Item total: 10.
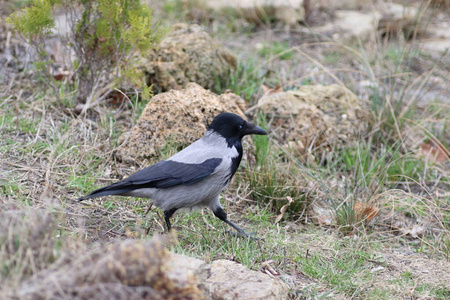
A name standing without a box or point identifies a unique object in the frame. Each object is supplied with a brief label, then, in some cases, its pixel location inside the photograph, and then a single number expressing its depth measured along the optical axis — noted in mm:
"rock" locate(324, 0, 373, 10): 18928
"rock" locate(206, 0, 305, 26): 16547
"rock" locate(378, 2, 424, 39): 16984
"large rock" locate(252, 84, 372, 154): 11156
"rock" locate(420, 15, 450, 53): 16800
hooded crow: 7574
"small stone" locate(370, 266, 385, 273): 7511
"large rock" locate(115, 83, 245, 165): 9328
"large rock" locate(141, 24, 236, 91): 11078
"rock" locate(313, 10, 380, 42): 16031
